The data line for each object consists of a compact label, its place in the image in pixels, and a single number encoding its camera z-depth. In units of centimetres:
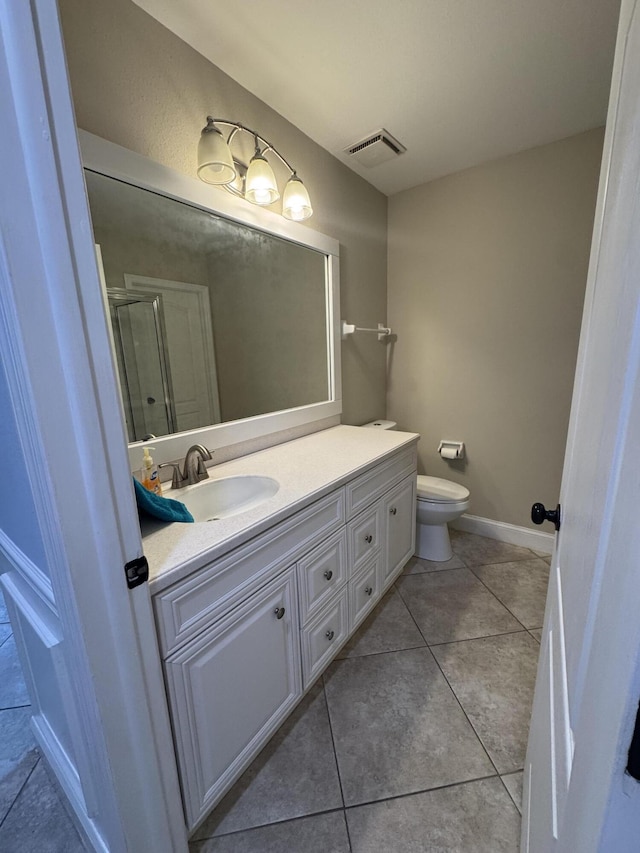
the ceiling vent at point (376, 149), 184
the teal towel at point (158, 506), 96
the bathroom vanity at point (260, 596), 85
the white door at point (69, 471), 49
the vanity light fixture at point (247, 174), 124
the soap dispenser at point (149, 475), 115
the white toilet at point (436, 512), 209
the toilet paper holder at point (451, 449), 244
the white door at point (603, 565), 31
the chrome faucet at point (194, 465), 132
